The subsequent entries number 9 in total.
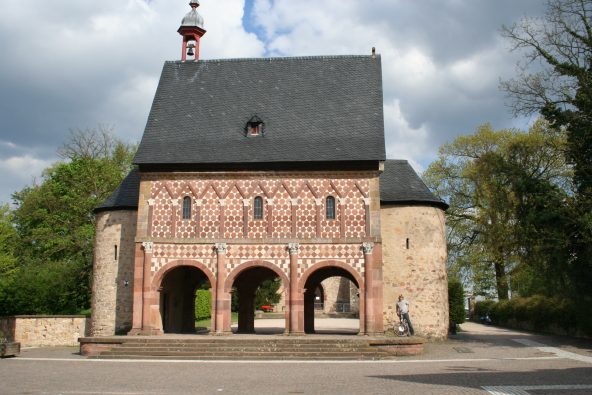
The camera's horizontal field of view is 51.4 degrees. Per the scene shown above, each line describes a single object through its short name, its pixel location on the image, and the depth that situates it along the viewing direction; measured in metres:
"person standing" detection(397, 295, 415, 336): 24.67
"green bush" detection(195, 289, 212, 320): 45.62
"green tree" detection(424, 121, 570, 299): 35.84
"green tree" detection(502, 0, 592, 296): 23.72
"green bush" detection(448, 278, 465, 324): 33.19
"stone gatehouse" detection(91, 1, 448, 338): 26.08
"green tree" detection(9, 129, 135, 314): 35.09
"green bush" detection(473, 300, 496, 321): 49.03
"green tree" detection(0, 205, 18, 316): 34.56
